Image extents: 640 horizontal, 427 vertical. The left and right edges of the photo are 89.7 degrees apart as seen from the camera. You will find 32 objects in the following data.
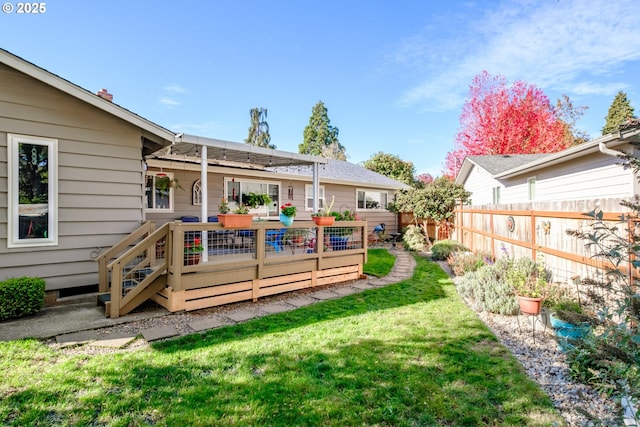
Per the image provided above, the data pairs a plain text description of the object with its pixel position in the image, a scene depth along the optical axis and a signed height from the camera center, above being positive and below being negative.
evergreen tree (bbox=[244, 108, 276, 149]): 37.91 +10.39
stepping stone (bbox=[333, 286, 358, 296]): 6.61 -1.60
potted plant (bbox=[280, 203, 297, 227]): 6.45 +0.00
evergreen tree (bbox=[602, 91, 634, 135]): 27.95 +9.55
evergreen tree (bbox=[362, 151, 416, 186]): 27.41 +4.23
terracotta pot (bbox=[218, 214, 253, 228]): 5.55 -0.09
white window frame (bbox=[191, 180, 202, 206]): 10.10 +0.72
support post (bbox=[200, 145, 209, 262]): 6.21 +0.62
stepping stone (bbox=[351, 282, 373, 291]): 7.05 -1.60
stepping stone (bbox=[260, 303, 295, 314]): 5.35 -1.60
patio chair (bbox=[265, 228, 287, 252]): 6.40 -0.47
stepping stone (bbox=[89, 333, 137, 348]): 3.84 -1.56
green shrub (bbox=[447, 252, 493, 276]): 7.86 -1.18
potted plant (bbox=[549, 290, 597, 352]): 2.65 -1.19
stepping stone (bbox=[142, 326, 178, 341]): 4.08 -1.55
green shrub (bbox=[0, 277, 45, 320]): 4.54 -1.19
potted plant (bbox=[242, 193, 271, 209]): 6.56 +0.32
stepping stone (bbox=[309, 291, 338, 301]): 6.30 -1.61
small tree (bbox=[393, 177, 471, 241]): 13.28 +0.63
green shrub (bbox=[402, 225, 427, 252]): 13.32 -1.02
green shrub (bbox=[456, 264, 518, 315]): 5.14 -1.32
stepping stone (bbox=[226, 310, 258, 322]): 4.92 -1.59
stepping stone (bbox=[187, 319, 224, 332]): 4.47 -1.58
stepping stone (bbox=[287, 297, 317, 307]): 5.80 -1.61
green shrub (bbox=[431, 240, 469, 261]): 10.92 -1.17
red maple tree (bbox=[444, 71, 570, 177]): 22.41 +6.82
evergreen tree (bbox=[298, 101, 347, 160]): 41.12 +10.25
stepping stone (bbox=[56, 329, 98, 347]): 3.87 -1.54
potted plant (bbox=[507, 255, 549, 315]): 4.60 -1.09
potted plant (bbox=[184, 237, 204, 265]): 5.22 -0.60
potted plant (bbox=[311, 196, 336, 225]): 7.07 -0.04
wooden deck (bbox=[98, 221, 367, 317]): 5.07 -0.92
